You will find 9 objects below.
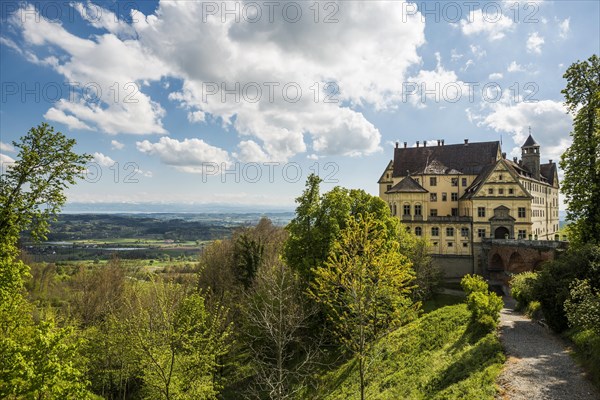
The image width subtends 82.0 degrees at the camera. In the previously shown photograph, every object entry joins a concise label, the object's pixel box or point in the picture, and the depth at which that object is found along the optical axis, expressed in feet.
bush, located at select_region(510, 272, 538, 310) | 88.13
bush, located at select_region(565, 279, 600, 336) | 46.50
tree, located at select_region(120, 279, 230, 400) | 48.16
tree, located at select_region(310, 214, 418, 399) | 45.34
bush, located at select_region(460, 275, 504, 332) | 66.23
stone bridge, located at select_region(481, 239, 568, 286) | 129.90
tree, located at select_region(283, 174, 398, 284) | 93.42
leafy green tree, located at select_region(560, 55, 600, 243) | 81.97
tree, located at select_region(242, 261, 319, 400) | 86.39
